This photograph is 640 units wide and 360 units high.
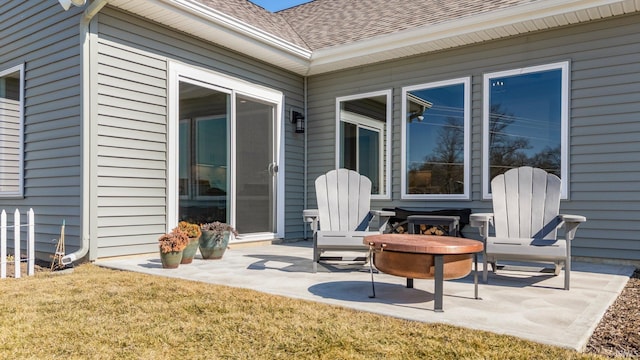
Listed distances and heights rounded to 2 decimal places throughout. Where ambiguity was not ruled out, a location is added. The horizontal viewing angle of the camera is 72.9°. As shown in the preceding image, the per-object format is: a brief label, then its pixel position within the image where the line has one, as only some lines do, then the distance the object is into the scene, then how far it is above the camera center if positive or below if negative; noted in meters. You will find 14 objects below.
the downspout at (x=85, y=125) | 4.43 +0.59
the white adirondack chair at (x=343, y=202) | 4.68 -0.20
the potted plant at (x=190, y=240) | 4.57 -0.62
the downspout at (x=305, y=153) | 7.29 +0.51
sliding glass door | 5.40 +0.34
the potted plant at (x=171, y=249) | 4.29 -0.66
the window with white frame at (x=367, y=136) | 6.47 +0.73
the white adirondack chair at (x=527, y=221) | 3.49 -0.33
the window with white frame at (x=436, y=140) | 5.81 +0.61
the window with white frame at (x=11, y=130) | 5.54 +0.69
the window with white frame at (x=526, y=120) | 5.14 +0.79
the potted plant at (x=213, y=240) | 4.86 -0.65
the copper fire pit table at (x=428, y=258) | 2.85 -0.51
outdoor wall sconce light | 7.09 +1.02
